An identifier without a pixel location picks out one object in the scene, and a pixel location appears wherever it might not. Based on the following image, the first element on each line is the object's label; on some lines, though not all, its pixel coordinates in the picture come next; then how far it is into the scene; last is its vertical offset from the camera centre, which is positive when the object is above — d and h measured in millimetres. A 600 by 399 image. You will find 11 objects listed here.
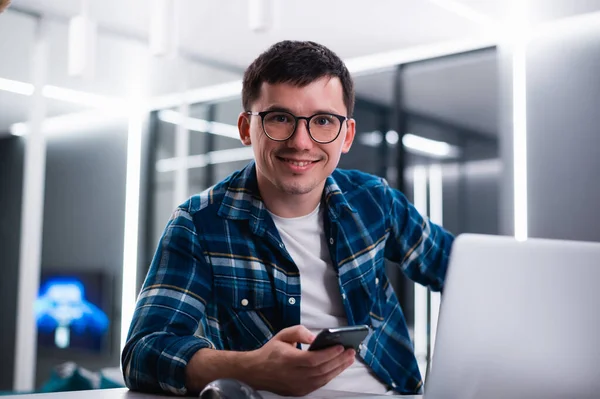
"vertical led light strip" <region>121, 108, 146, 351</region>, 4902 +317
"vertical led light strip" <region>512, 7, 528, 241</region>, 4426 +906
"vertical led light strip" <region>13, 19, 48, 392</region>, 4141 +170
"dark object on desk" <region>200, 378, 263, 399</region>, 838 -176
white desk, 1003 -229
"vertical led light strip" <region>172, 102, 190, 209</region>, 5320 +839
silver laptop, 952 -97
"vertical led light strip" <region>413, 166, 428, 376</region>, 4777 -319
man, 1332 +16
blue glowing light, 4266 -393
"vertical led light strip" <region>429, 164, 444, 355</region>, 4801 +436
